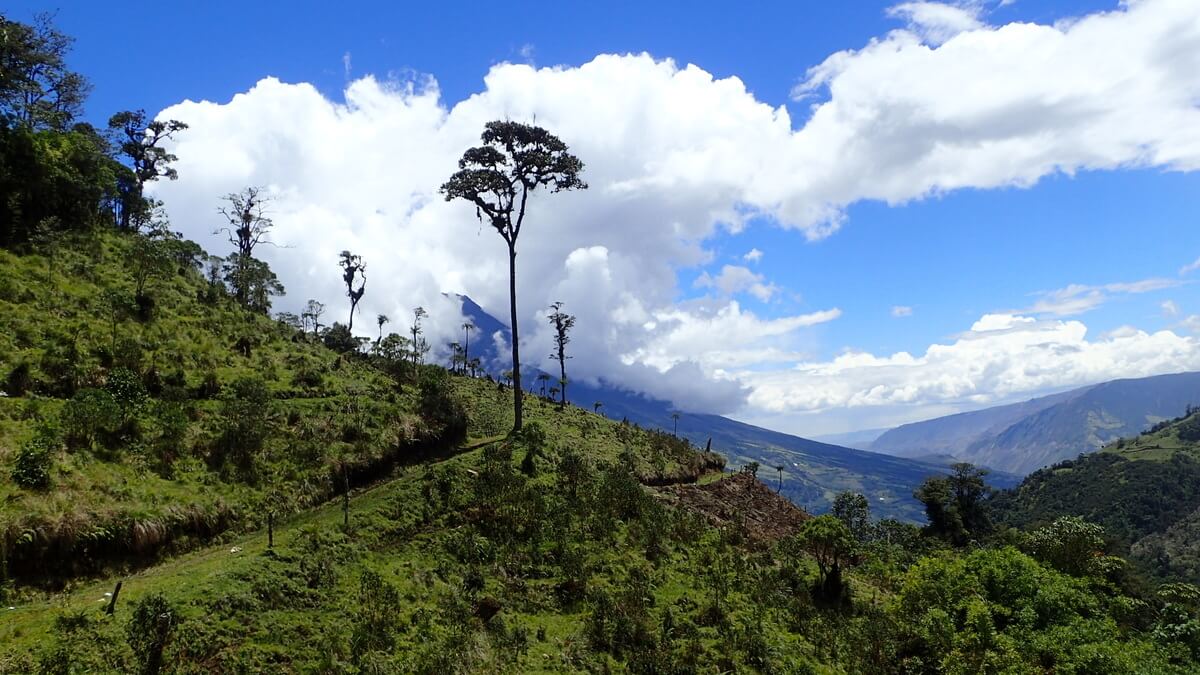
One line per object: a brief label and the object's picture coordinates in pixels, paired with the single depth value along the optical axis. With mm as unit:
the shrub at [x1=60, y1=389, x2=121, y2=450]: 20391
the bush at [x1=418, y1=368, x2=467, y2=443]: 33906
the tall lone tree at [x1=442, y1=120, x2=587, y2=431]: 37094
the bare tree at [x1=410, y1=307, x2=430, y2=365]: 50988
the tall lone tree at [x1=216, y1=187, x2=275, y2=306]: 60806
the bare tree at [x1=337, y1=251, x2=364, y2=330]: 72000
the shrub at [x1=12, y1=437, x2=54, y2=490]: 17438
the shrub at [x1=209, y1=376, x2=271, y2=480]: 23797
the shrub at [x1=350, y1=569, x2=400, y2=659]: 16766
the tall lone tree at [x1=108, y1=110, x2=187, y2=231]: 57528
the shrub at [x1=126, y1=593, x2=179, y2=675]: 13594
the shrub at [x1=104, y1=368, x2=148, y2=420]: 23047
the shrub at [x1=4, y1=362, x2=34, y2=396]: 22078
